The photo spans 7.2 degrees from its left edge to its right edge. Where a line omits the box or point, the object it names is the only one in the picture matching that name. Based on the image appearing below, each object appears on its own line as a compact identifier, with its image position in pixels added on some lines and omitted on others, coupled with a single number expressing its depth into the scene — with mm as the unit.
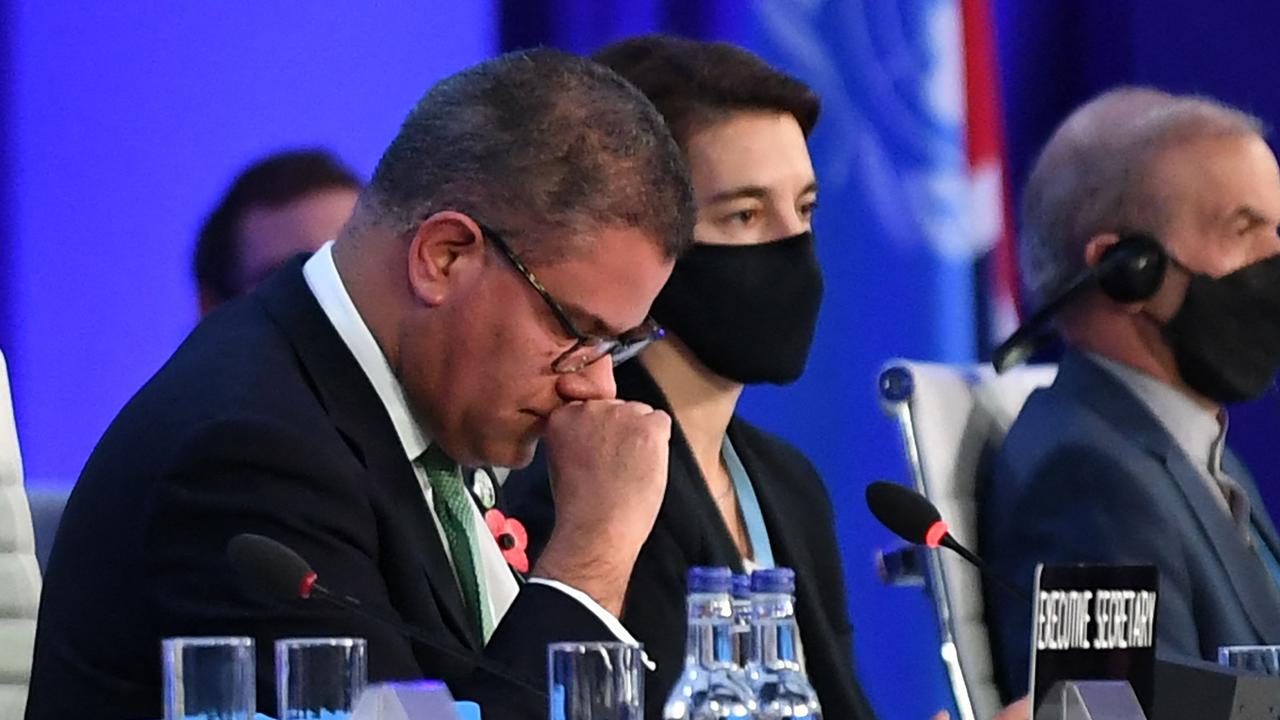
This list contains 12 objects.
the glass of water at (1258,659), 6480
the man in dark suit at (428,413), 6580
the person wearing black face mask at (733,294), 7140
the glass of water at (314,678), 6191
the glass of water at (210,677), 6181
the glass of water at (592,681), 6207
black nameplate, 6315
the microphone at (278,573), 6363
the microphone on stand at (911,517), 6614
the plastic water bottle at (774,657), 6299
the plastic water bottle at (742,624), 6308
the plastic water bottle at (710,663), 6296
